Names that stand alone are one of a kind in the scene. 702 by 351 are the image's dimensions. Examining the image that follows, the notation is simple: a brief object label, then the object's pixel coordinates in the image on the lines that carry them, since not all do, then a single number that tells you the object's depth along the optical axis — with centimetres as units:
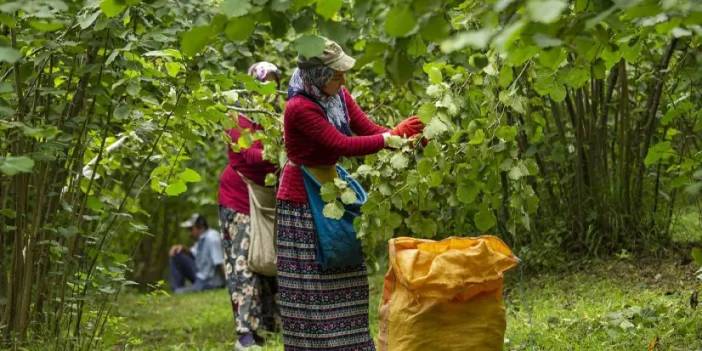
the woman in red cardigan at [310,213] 937
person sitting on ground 3119
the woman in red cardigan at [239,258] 1361
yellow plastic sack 840
